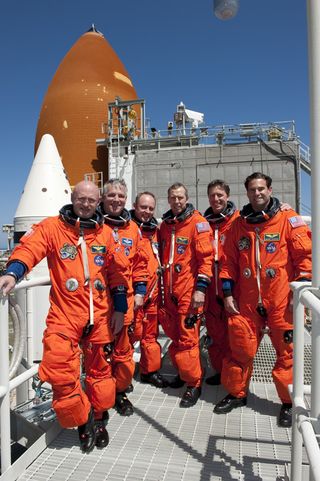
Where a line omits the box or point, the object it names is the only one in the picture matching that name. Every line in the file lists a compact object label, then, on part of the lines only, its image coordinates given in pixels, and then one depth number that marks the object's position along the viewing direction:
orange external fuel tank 21.66
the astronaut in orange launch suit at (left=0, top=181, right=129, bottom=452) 2.38
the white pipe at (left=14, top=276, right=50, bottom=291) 2.31
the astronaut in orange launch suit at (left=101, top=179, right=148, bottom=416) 2.99
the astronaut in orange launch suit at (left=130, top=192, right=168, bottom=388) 3.51
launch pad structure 17.00
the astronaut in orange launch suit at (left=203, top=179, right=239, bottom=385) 3.45
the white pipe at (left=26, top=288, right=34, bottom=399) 3.52
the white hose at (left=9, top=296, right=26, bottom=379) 3.04
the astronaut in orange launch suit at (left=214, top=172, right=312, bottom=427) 2.77
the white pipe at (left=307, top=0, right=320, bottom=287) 1.55
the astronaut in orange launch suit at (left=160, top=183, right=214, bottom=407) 3.18
